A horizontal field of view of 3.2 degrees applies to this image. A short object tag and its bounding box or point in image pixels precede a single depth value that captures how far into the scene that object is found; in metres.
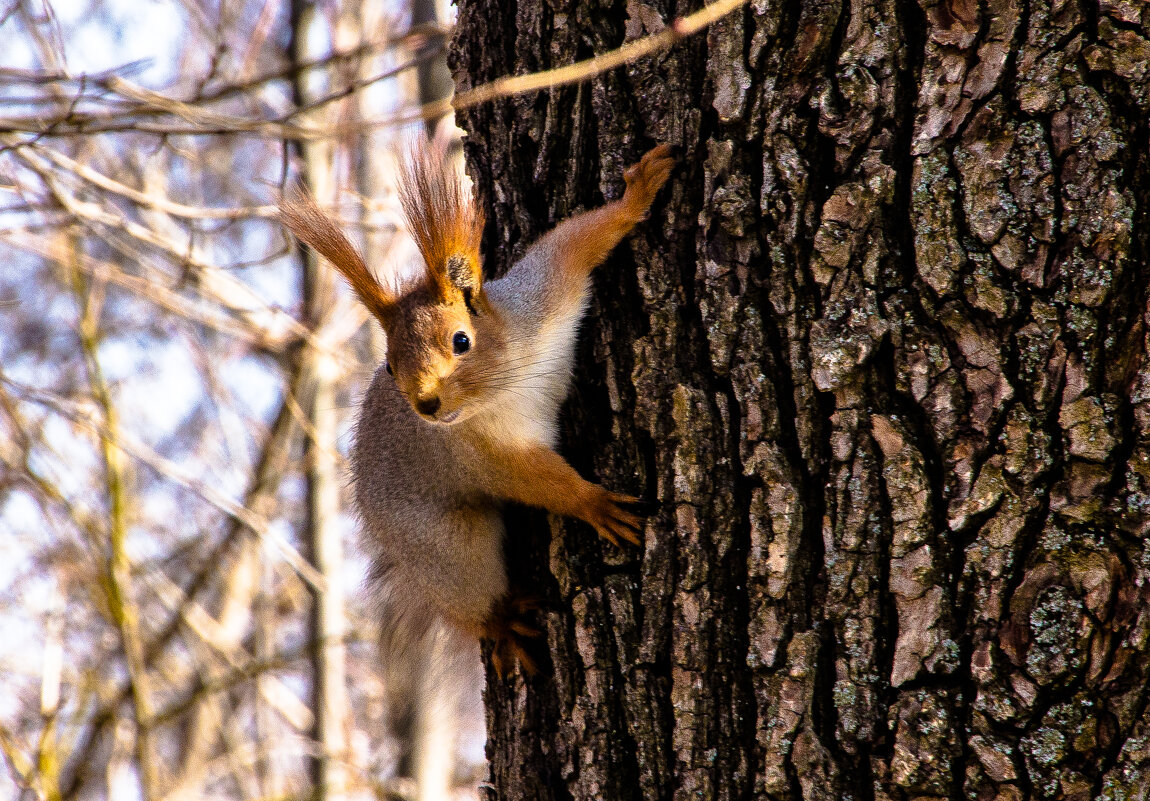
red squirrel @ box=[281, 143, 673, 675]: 8.87
